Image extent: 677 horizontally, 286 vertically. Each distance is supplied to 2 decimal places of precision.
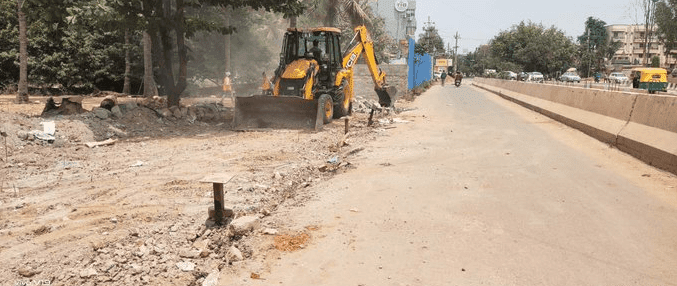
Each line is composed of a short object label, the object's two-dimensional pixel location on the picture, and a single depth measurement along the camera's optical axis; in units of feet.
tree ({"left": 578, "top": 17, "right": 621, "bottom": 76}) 313.32
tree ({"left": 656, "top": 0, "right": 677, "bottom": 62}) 200.44
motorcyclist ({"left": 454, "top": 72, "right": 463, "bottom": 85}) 185.29
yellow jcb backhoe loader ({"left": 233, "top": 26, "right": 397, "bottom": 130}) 43.16
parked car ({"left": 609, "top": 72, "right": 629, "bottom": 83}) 175.22
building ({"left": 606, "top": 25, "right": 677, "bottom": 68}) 398.99
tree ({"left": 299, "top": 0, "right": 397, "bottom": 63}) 106.73
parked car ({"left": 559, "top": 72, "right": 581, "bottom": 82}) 212.23
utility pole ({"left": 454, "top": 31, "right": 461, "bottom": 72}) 422.41
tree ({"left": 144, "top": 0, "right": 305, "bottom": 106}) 49.37
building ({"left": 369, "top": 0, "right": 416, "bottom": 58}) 327.71
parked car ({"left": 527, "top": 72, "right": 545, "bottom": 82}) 210.83
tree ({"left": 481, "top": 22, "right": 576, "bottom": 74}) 259.80
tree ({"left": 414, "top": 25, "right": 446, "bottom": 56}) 323.08
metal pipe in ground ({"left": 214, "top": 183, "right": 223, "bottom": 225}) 15.84
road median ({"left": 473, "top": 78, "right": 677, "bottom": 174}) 25.21
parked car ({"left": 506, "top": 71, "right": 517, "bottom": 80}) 230.89
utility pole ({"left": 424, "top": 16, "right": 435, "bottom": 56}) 316.48
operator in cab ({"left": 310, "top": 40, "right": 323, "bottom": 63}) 48.06
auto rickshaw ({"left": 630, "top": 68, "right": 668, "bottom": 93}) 103.96
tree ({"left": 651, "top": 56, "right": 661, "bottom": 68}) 253.65
